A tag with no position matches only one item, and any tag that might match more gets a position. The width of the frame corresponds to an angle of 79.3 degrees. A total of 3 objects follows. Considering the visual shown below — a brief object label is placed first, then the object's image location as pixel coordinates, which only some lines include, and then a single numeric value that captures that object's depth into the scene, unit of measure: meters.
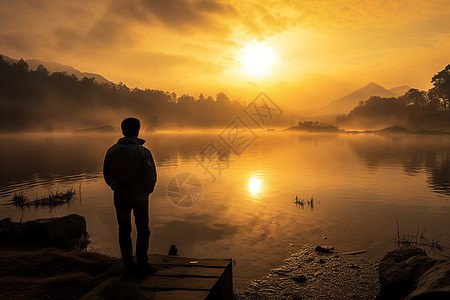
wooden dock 5.95
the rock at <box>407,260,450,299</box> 5.55
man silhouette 6.36
